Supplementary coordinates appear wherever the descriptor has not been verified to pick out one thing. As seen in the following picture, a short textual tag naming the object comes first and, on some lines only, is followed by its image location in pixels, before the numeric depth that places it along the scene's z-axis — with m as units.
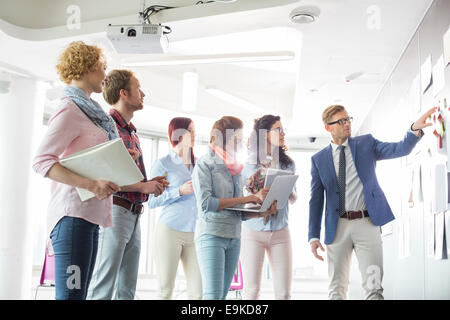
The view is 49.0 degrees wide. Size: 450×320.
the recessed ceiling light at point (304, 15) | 3.42
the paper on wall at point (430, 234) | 2.84
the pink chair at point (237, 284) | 5.46
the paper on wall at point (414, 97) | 3.31
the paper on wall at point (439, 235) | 2.63
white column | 4.68
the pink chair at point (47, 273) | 5.15
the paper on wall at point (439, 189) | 2.60
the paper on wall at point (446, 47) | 2.61
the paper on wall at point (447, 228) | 2.52
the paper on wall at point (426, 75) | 3.03
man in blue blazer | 2.57
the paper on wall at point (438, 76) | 2.73
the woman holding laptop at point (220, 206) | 2.36
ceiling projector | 3.31
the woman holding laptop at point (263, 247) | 2.62
